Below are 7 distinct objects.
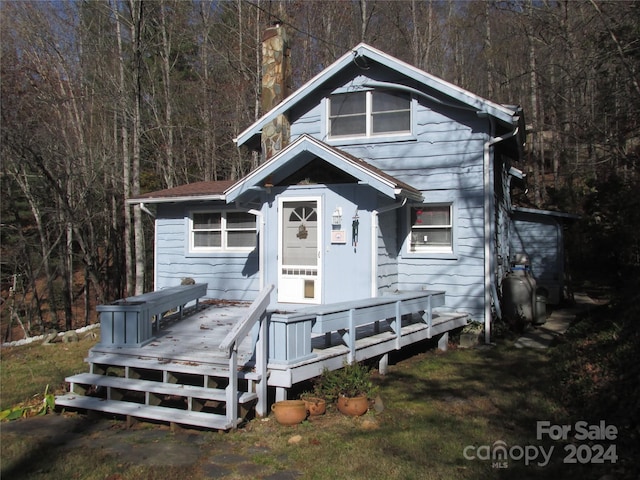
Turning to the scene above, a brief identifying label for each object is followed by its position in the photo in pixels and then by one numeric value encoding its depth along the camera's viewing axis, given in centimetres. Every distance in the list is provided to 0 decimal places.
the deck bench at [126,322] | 758
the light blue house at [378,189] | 1029
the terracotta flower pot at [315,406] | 635
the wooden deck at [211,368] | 627
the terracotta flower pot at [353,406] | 632
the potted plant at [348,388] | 635
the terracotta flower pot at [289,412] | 603
